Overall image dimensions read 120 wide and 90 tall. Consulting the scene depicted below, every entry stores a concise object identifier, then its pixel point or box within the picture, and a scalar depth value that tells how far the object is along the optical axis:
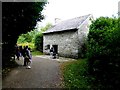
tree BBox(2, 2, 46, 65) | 5.55
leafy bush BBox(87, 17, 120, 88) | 4.80
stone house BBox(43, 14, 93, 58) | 11.70
